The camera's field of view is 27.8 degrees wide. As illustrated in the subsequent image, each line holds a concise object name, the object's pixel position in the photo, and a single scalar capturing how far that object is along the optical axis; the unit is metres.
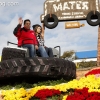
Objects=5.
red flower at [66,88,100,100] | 3.55
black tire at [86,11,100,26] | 12.79
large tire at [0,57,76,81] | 4.32
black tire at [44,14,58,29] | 13.03
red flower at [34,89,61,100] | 3.84
